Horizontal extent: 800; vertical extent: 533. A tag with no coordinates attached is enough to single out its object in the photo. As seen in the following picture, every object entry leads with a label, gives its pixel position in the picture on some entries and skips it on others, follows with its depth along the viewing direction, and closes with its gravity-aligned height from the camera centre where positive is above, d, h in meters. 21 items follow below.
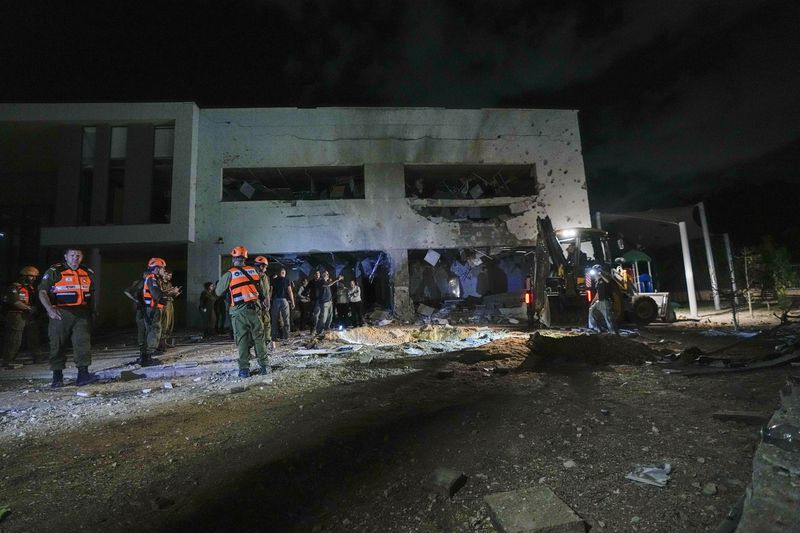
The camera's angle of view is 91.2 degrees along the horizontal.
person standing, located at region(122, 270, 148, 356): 6.93 +0.03
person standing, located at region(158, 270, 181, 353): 7.93 -0.05
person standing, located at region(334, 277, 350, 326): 12.39 +0.04
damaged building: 13.94 +4.77
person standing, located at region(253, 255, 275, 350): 6.58 +0.29
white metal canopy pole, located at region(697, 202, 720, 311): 13.27 +1.55
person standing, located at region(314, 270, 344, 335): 10.76 +0.11
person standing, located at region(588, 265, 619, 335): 8.27 -0.10
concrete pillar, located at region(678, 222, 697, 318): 12.49 +0.71
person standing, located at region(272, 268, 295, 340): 9.83 +0.13
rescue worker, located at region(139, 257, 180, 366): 6.88 +0.09
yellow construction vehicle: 9.09 +0.36
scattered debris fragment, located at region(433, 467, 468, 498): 2.24 -1.04
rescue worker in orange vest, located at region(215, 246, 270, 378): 5.77 +0.03
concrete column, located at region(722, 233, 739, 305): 12.51 +1.58
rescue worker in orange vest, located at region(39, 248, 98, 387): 5.39 +0.08
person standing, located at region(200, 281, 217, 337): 11.68 +0.14
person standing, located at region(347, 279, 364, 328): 12.44 +0.06
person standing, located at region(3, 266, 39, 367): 7.38 +0.14
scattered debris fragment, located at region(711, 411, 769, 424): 2.77 -0.91
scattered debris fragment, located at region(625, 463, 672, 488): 2.20 -1.04
